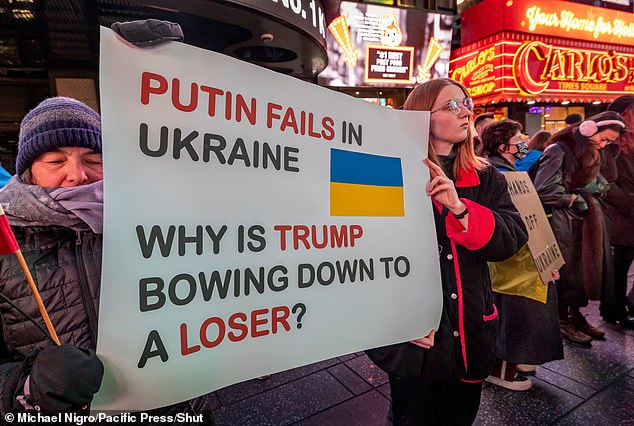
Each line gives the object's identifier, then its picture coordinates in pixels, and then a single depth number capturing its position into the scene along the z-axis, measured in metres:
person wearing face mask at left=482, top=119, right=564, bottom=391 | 2.35
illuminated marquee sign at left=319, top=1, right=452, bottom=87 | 7.24
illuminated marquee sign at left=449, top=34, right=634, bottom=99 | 8.48
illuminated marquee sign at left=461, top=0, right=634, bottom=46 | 8.58
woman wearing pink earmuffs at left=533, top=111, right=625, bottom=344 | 2.92
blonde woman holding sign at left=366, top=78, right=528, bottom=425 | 1.37
